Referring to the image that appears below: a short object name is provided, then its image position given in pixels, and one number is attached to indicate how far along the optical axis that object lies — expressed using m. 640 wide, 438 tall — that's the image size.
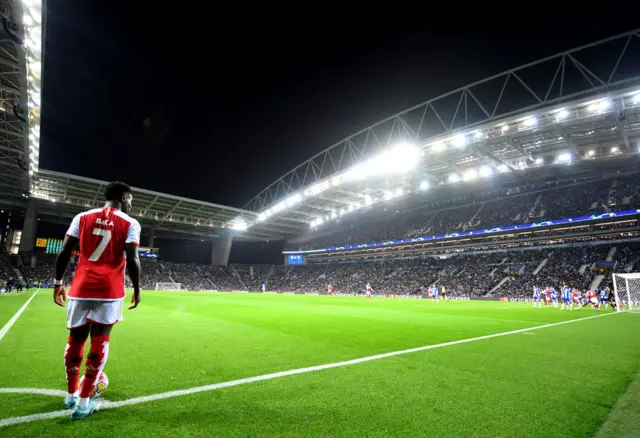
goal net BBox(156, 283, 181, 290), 51.03
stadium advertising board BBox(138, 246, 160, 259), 54.75
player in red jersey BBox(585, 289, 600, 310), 21.78
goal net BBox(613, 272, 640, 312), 21.73
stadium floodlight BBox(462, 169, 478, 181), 34.38
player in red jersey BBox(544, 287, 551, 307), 25.70
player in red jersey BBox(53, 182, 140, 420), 2.96
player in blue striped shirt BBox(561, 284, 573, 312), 20.88
